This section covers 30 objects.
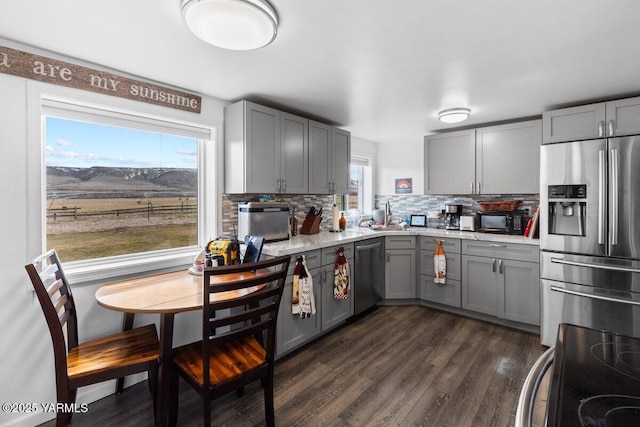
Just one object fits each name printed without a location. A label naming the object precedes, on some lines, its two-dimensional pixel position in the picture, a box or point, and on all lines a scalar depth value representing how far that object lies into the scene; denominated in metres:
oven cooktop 0.62
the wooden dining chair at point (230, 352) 1.45
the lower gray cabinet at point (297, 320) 2.48
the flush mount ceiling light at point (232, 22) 1.36
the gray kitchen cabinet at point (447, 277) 3.48
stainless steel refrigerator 2.45
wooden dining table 1.57
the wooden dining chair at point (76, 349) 1.45
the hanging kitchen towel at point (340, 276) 2.95
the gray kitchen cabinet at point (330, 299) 2.87
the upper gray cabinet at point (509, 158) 3.24
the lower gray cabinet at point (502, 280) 3.02
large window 2.09
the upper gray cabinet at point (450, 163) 3.67
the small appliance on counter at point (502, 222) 3.34
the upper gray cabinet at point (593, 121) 2.56
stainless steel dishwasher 3.28
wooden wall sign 1.77
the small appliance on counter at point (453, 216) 3.80
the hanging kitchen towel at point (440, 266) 3.49
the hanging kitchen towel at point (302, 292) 2.54
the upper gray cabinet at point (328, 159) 3.31
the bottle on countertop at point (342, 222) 3.86
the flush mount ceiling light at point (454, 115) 3.07
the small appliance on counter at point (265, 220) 2.70
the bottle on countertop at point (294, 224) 3.38
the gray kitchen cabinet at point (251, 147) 2.65
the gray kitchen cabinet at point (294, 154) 2.97
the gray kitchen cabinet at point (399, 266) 3.75
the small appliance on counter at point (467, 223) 3.63
